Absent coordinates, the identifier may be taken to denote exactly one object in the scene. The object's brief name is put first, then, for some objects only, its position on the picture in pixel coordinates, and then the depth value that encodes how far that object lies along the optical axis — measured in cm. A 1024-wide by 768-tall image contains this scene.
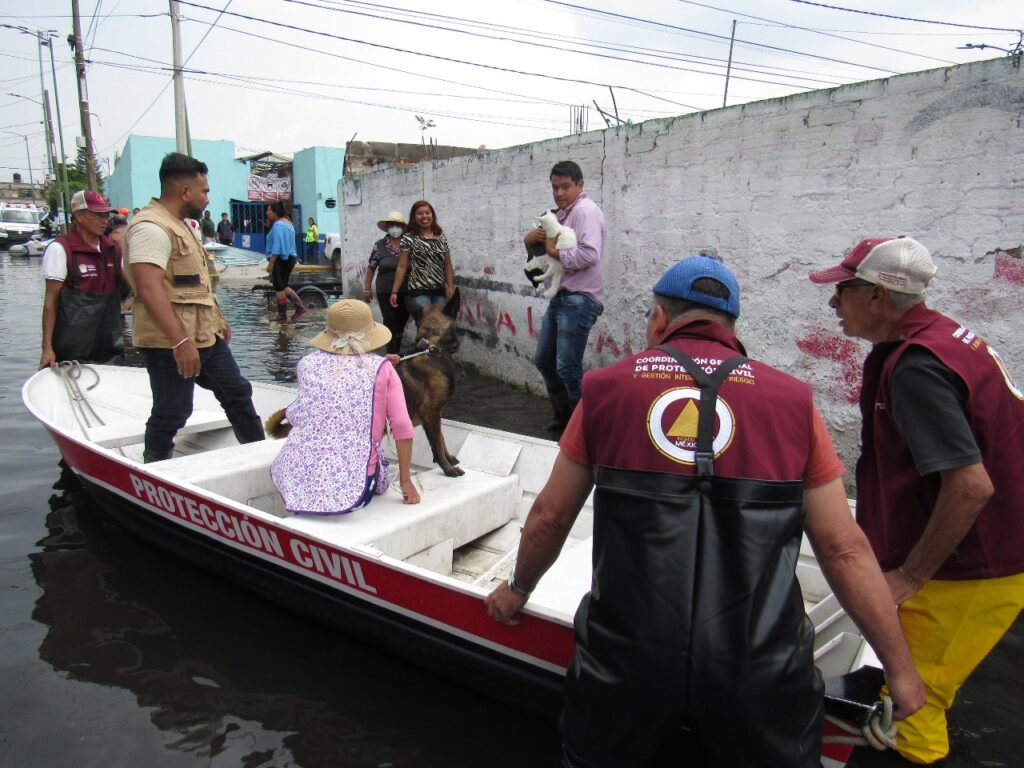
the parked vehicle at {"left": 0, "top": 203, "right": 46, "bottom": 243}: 3881
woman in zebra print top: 736
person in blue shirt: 1241
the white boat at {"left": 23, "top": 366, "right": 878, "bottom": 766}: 269
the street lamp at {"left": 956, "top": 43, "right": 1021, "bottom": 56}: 994
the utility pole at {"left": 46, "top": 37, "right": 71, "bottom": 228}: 3966
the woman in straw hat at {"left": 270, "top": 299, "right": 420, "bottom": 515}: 369
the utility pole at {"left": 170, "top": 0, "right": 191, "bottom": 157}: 1895
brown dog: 448
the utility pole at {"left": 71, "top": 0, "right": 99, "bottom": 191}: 1969
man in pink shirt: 578
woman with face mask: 820
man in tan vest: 423
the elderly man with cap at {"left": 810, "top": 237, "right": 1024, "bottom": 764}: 202
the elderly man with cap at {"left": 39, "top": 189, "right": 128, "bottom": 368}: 586
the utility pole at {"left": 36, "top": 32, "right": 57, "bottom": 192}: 4928
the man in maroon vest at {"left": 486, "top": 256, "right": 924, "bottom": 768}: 161
